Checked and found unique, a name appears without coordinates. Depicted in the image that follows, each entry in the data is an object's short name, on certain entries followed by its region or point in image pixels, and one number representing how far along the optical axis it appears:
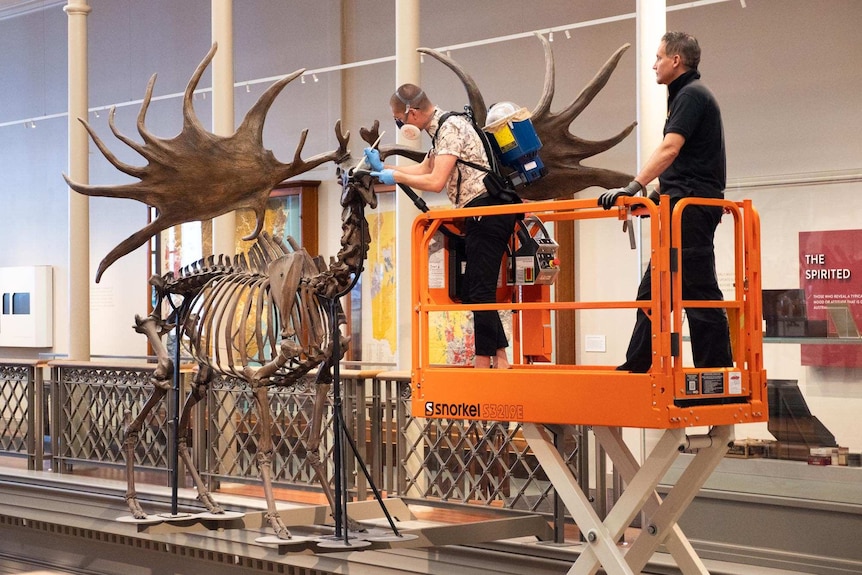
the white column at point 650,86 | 6.39
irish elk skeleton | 5.97
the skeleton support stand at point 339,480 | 5.36
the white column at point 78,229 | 10.48
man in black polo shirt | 4.41
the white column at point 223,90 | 9.27
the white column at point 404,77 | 7.98
